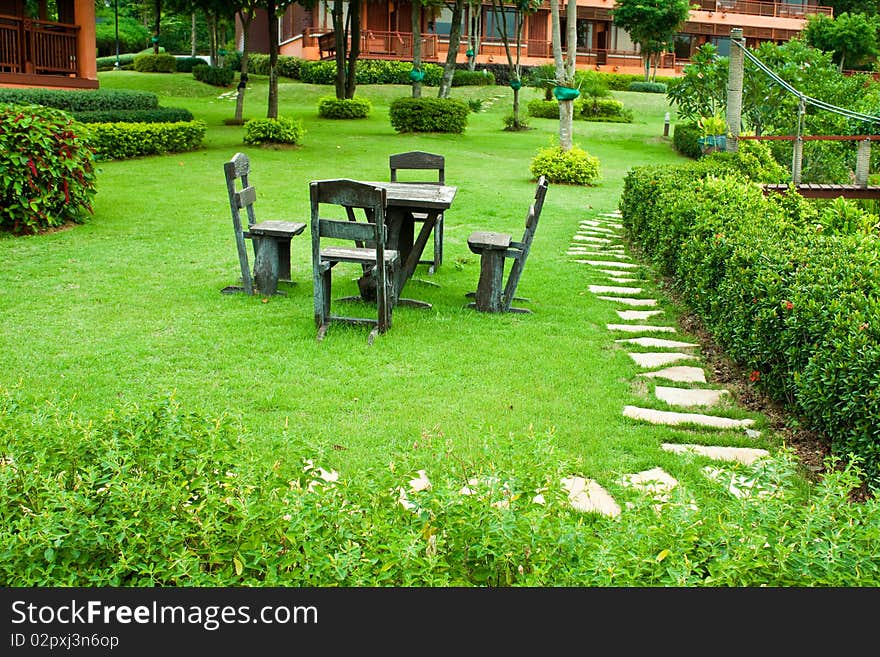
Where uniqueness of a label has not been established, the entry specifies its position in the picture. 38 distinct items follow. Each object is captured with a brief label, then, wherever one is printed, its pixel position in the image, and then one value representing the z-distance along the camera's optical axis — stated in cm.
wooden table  711
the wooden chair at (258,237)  756
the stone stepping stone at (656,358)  625
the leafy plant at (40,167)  975
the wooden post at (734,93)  1195
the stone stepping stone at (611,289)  841
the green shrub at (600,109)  3003
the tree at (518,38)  2573
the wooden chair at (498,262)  732
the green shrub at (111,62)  3956
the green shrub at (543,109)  3012
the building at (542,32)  3988
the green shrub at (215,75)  3238
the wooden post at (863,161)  1112
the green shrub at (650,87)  3809
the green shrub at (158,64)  3541
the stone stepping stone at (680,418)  512
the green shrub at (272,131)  1861
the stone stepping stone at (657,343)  670
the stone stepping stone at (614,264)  965
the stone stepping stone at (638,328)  708
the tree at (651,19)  3931
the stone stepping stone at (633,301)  800
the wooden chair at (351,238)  640
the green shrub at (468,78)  3550
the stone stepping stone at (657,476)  426
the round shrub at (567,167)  1605
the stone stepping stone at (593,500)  389
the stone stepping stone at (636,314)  751
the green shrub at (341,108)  2566
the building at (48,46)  1833
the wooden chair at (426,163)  888
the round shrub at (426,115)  2250
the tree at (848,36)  4019
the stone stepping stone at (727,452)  462
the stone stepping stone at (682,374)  593
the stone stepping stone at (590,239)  1107
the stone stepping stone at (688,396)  550
